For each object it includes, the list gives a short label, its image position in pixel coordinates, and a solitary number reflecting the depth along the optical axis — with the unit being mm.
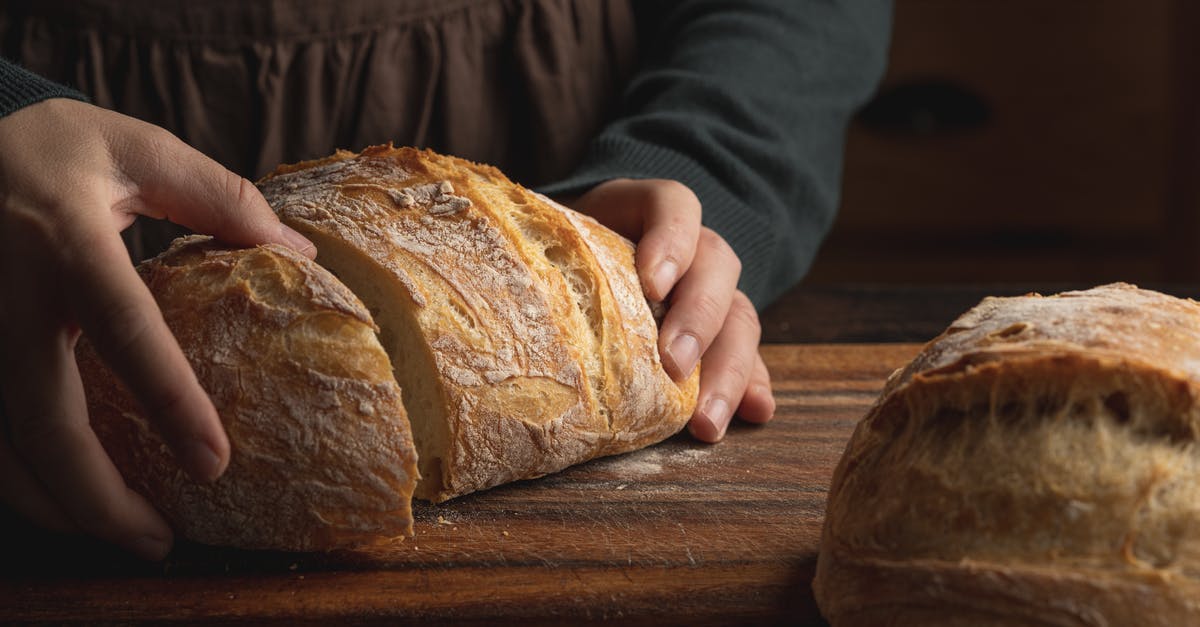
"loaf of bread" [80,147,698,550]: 831
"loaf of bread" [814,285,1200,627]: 743
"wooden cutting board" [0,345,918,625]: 809
